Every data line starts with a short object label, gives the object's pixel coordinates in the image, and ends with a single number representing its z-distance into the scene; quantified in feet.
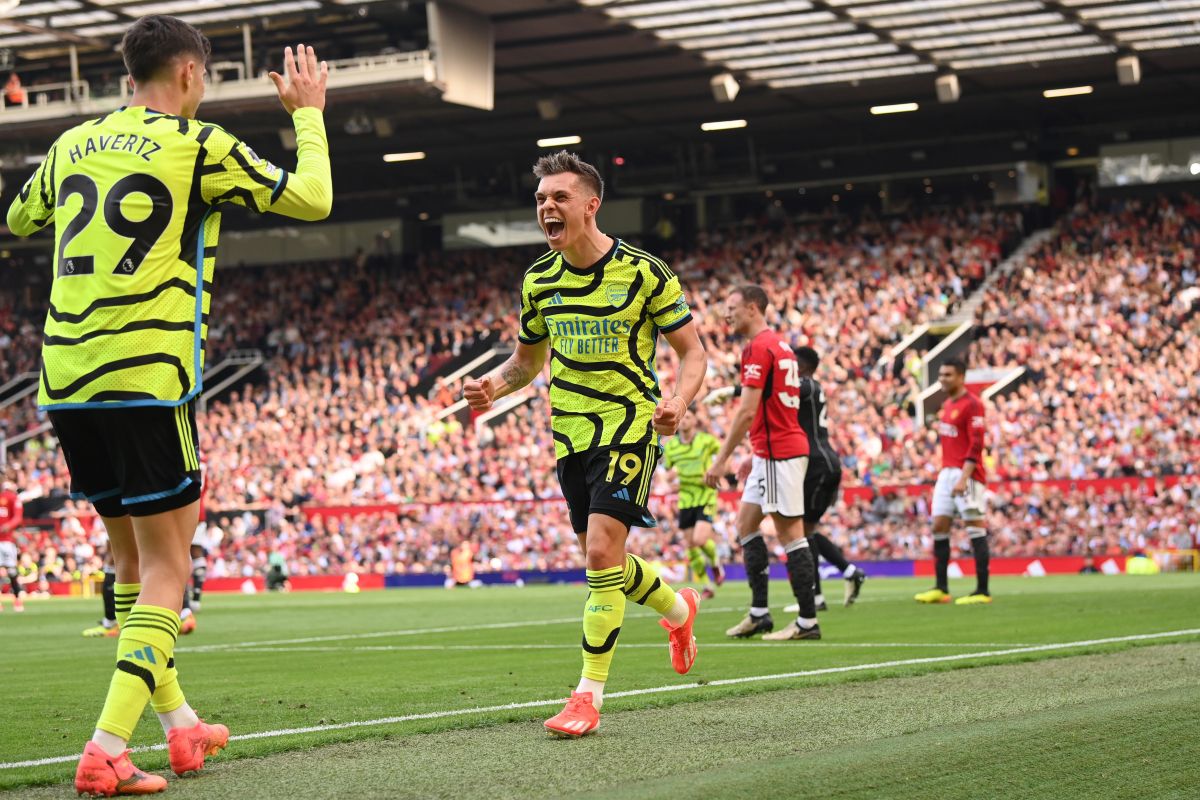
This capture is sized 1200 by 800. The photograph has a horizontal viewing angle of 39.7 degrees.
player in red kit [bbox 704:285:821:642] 36.88
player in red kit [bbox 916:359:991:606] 50.65
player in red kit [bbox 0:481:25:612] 81.71
